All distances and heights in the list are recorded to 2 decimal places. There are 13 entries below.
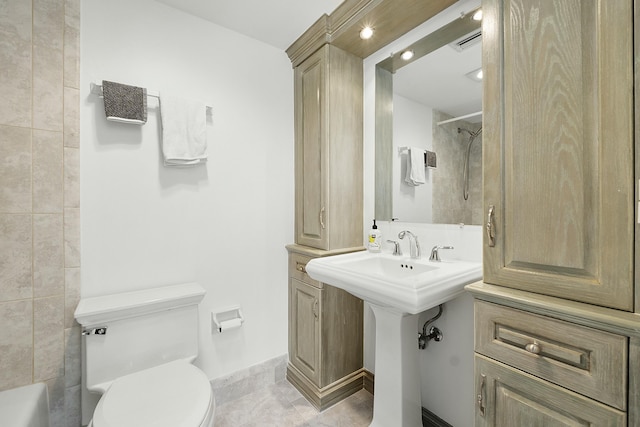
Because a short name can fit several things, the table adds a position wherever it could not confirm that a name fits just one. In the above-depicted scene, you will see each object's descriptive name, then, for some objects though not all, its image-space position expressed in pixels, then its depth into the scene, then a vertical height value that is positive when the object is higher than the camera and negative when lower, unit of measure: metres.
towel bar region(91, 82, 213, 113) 1.42 +0.65
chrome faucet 1.58 -0.19
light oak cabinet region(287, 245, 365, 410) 1.77 -0.84
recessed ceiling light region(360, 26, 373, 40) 1.62 +1.07
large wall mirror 1.45 +0.52
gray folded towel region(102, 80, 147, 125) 1.42 +0.59
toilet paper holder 1.72 -0.68
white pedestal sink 1.08 -0.35
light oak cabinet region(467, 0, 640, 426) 0.70 -0.02
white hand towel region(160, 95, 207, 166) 1.58 +0.49
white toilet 1.04 -0.71
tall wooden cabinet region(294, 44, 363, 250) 1.81 +0.44
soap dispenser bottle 1.79 -0.18
